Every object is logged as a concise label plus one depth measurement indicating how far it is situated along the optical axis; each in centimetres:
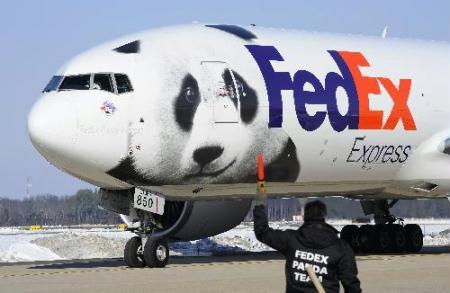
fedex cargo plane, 4175
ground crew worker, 1937
